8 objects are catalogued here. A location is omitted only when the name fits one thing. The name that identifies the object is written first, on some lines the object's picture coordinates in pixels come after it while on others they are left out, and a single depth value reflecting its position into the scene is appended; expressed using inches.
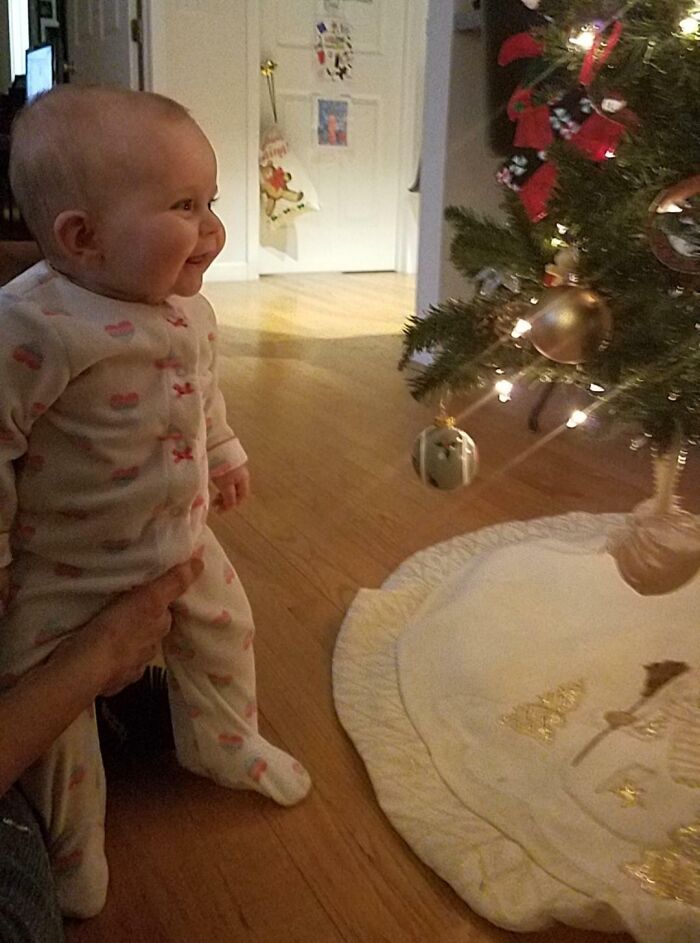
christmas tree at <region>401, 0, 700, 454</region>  32.8
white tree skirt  30.4
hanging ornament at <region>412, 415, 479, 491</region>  45.8
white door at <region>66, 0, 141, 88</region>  156.5
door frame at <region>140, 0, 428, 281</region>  153.5
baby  26.1
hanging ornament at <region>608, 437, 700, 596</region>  37.9
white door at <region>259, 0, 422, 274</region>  170.1
